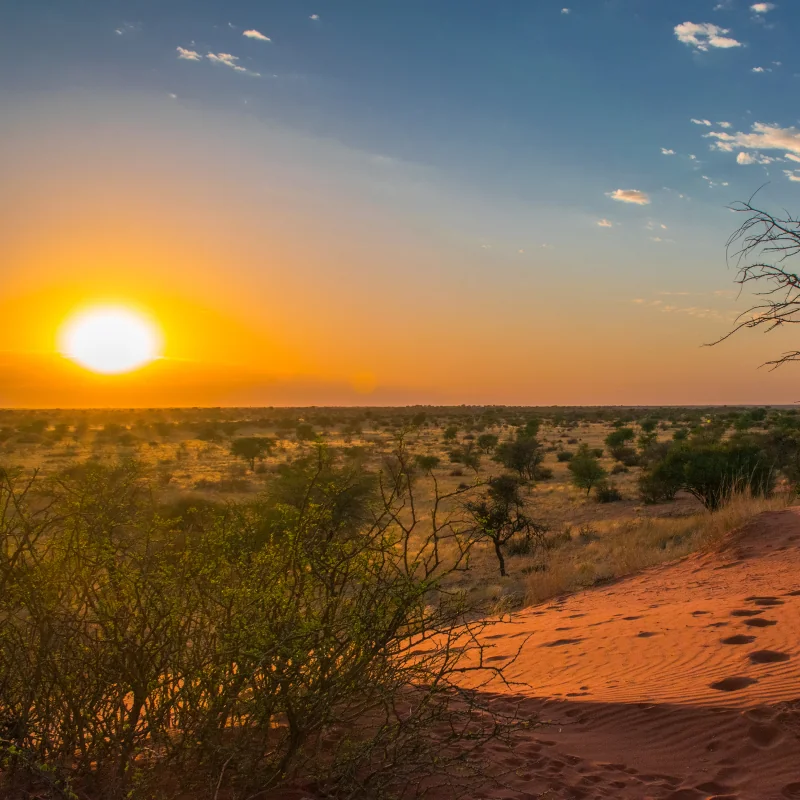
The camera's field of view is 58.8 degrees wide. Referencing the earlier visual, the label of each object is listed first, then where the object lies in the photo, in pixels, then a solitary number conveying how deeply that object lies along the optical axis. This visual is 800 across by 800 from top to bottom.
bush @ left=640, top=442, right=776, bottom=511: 20.28
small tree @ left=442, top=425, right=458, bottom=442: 52.72
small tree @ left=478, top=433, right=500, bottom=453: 43.72
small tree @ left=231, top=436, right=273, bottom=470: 39.72
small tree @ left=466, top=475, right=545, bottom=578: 17.05
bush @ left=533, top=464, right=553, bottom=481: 31.70
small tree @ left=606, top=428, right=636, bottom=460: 37.62
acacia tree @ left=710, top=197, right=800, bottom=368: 8.08
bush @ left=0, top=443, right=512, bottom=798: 4.06
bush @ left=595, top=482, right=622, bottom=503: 24.73
